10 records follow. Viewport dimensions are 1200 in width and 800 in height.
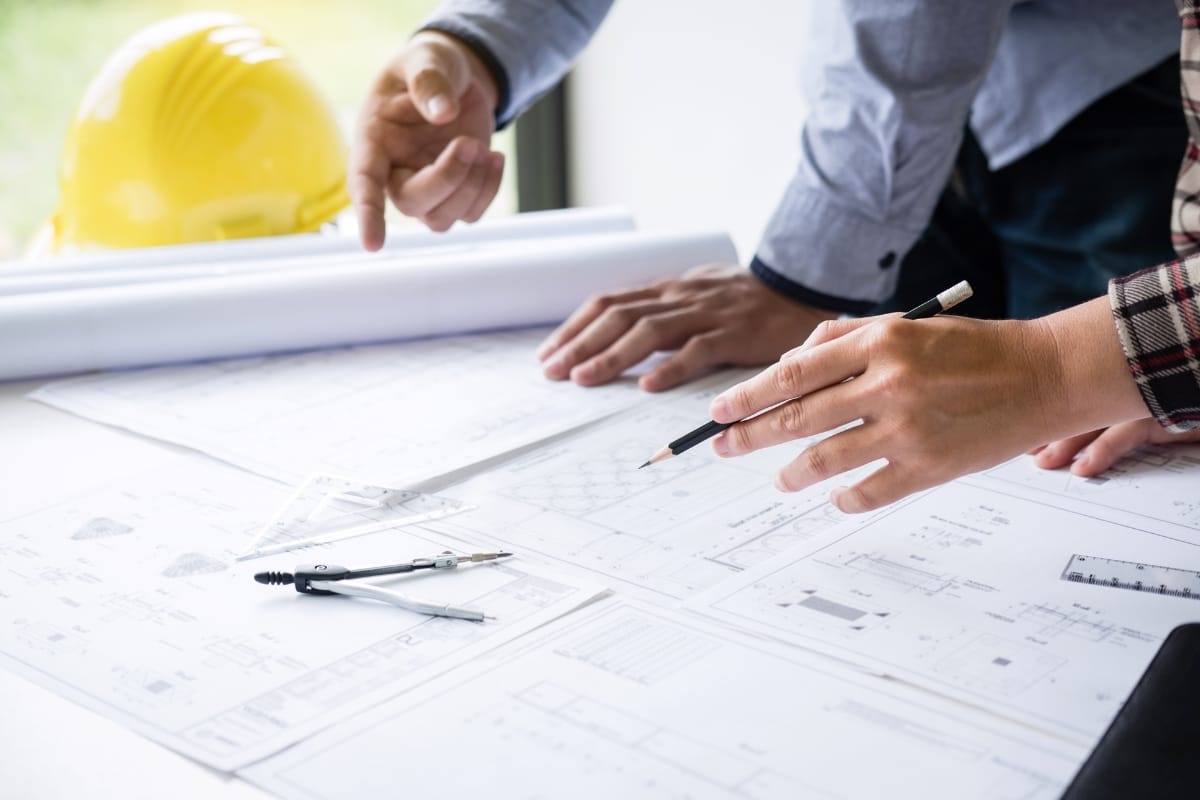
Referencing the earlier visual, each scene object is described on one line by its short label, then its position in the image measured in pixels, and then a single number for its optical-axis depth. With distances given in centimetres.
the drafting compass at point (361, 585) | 80
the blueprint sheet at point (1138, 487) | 93
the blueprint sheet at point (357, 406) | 110
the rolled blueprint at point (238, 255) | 141
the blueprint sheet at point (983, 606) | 71
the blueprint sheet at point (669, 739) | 63
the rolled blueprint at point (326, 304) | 131
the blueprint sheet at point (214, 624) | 71
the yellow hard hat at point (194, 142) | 150
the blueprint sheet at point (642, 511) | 87
